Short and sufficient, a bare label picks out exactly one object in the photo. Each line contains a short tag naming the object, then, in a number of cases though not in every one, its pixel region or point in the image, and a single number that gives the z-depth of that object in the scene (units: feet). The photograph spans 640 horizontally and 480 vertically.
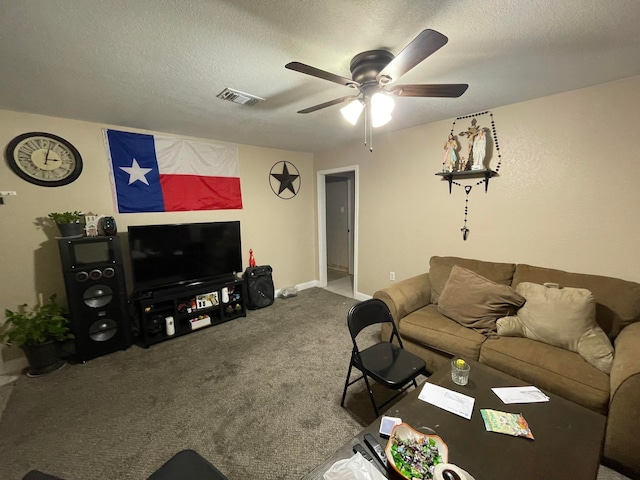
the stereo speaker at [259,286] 12.06
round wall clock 7.57
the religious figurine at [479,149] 8.21
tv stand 9.09
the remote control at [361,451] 3.28
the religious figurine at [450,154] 8.89
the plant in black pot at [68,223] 7.69
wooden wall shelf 8.40
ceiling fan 4.28
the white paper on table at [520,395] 4.22
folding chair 5.38
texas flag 9.28
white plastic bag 2.96
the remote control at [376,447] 3.25
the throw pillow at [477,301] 6.77
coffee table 3.11
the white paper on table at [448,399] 4.02
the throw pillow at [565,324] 5.33
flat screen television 9.03
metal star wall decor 13.34
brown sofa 4.46
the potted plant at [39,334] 7.29
